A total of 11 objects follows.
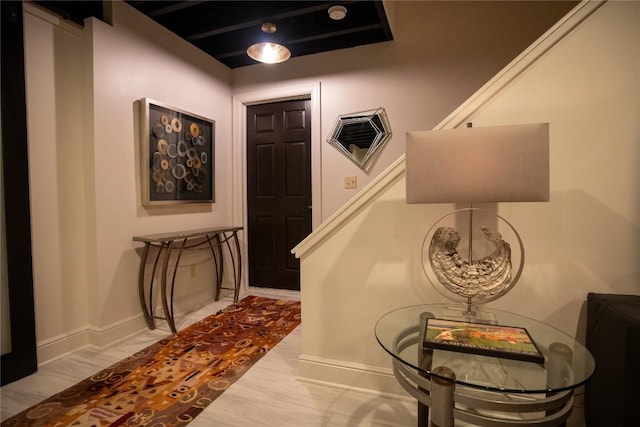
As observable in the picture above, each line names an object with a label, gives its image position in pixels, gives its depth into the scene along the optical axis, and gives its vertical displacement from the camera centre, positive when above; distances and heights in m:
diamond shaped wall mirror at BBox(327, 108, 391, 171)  2.96 +0.65
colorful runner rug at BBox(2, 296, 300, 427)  1.48 -1.04
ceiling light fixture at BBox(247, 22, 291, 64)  2.43 +1.21
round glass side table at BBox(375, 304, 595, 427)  0.85 -0.53
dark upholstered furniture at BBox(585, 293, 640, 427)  1.01 -0.58
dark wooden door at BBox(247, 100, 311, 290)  3.35 +0.14
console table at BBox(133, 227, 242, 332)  2.40 -0.50
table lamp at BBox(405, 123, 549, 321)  1.05 +0.10
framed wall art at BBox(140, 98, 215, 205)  2.46 +0.42
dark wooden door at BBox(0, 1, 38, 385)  1.71 +0.00
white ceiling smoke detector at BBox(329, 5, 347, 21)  2.47 +1.55
